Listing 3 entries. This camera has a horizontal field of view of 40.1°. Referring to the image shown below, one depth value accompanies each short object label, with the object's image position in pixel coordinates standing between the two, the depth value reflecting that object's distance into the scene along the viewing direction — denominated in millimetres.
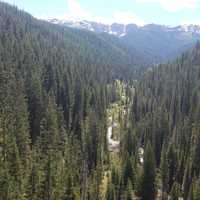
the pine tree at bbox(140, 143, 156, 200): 63806
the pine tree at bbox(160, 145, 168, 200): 68041
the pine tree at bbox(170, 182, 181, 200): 60595
